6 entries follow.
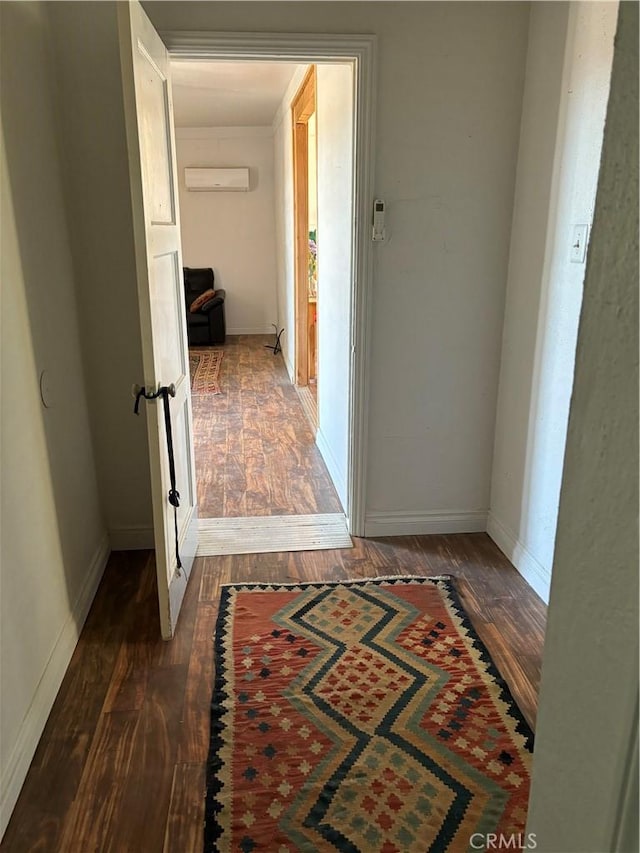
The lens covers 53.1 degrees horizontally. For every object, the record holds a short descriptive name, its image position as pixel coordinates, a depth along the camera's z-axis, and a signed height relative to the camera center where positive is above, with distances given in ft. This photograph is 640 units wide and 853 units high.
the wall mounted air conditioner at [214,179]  24.86 +2.09
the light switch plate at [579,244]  6.90 -0.08
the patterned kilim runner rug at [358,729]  5.10 -4.46
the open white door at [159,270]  6.11 -0.38
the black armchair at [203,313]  24.58 -2.89
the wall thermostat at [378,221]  8.38 +0.18
